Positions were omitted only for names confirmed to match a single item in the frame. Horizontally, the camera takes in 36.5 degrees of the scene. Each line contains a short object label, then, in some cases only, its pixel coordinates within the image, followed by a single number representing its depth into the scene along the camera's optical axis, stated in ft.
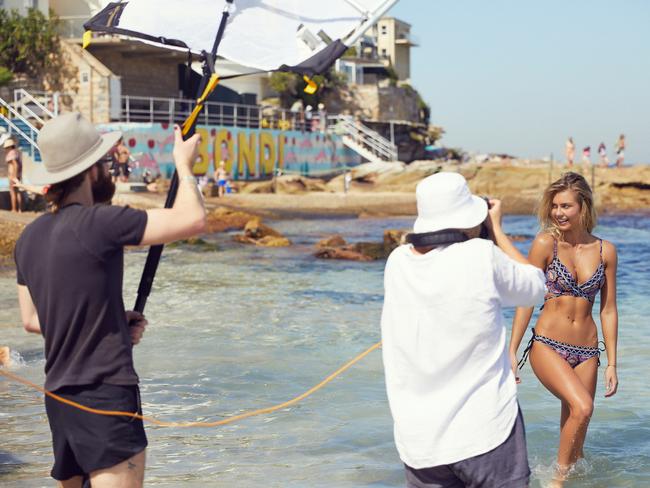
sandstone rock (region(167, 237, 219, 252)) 62.80
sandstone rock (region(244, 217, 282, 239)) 67.15
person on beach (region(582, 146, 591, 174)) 133.59
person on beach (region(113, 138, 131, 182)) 86.99
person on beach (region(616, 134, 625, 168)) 141.36
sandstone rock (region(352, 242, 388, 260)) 59.77
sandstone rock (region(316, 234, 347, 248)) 63.98
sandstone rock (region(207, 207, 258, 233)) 76.64
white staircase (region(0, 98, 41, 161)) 83.02
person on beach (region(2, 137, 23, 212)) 62.75
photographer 10.09
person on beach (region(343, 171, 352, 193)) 120.06
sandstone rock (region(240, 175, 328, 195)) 112.47
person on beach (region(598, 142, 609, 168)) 144.22
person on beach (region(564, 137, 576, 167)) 134.51
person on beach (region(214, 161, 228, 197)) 104.27
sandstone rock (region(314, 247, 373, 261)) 59.25
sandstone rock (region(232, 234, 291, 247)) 66.03
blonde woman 15.94
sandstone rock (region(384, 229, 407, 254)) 60.90
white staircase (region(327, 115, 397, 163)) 152.66
